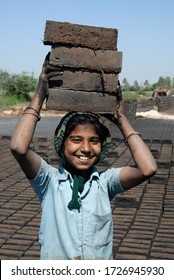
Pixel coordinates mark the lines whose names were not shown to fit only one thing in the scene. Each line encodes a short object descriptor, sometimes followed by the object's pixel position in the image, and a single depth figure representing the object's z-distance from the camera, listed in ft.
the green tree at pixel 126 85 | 292.53
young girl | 5.56
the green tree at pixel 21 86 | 100.58
